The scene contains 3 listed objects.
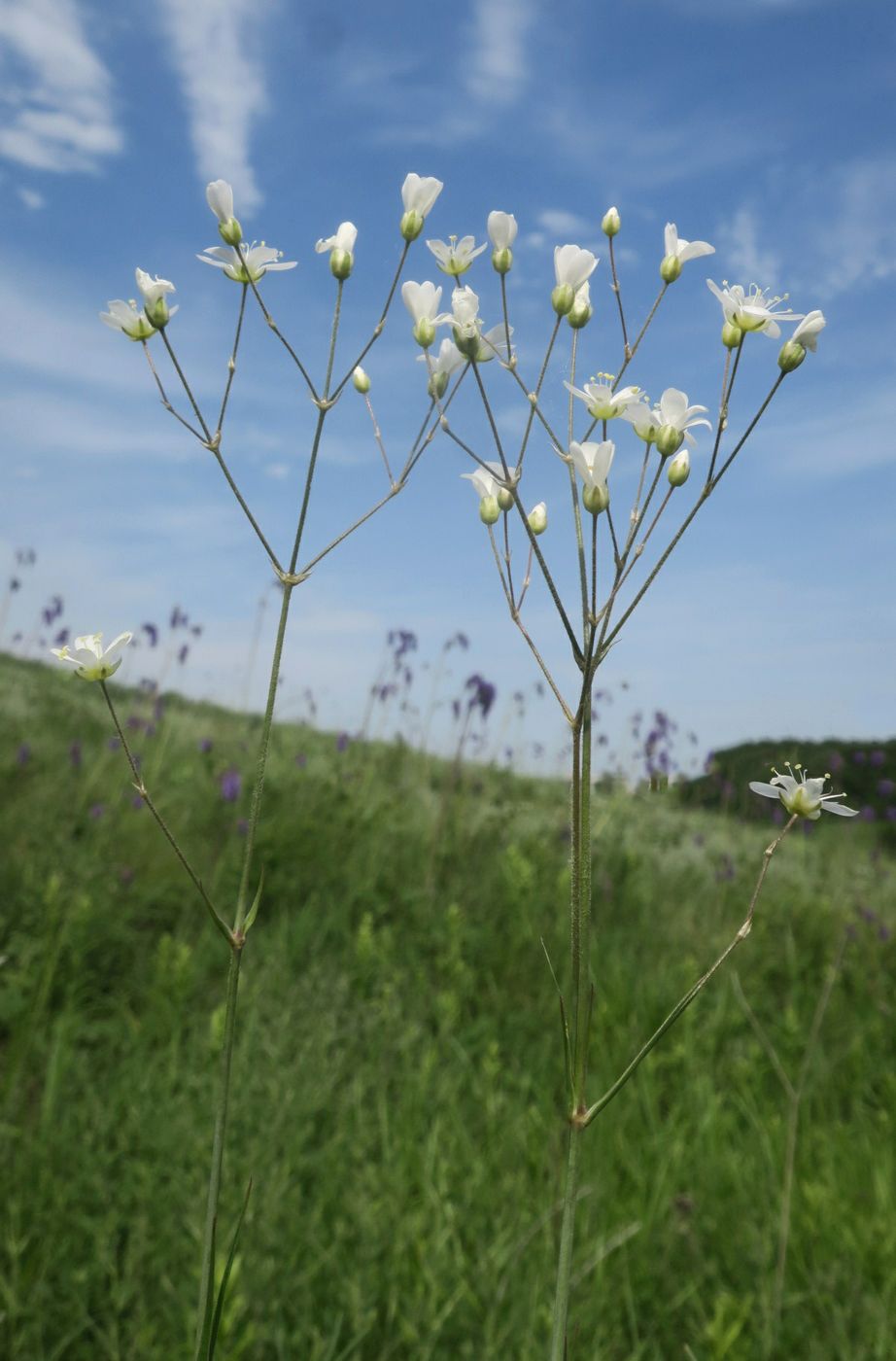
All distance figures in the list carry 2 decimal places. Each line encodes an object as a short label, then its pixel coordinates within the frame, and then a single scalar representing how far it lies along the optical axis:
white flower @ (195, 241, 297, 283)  0.17
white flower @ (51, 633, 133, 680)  0.16
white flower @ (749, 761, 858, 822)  0.15
